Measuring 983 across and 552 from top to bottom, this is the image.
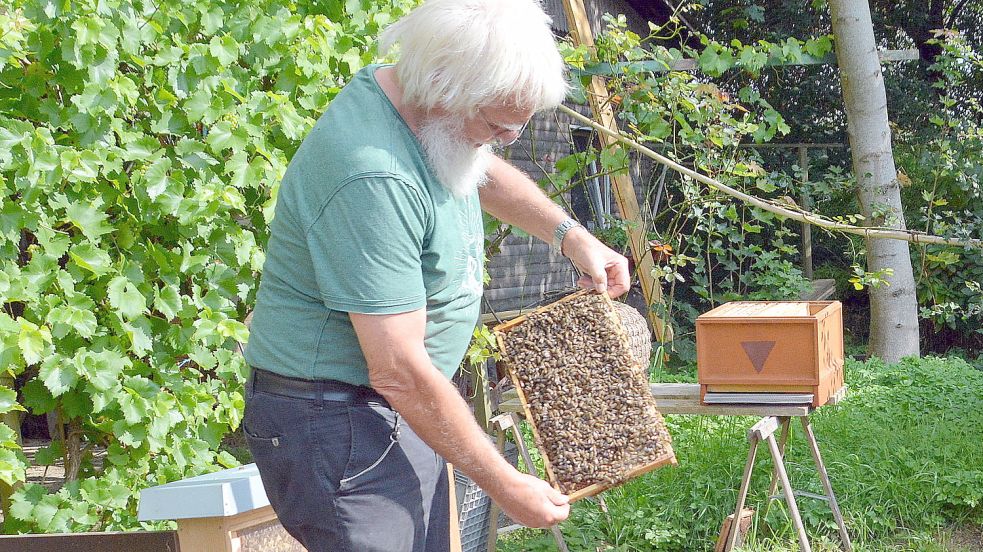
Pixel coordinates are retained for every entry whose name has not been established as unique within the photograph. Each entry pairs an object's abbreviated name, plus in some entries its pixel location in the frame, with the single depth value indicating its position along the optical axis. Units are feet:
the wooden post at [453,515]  7.70
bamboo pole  16.98
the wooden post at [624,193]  20.48
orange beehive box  13.06
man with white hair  5.74
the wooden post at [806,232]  31.24
